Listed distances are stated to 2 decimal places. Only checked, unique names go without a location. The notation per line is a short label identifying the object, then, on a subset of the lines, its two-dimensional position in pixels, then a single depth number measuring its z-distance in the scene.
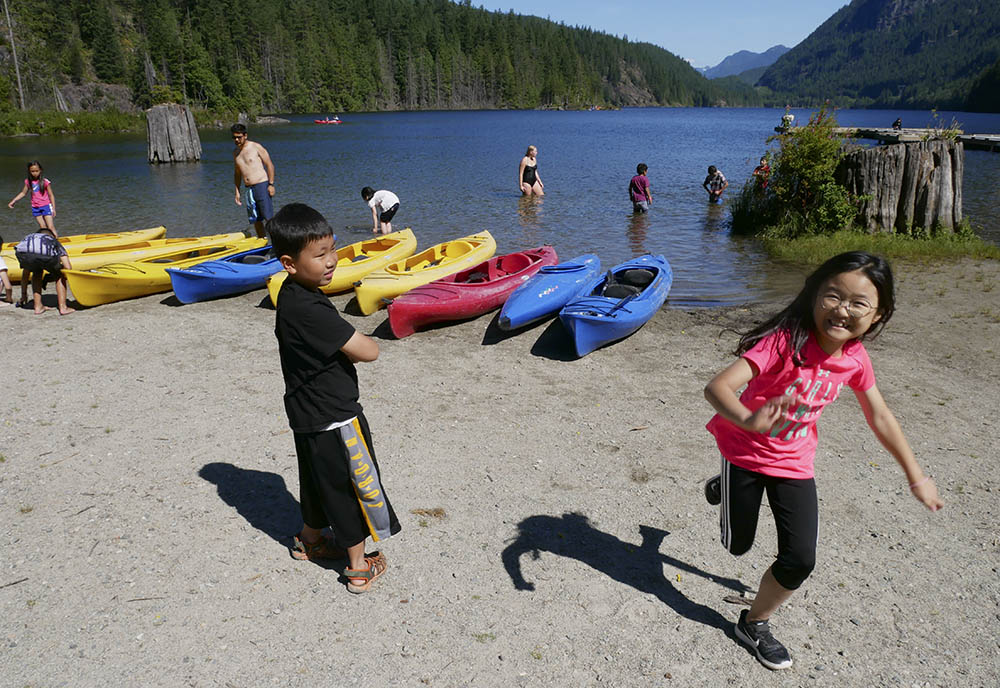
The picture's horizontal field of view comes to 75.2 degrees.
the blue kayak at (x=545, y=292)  8.34
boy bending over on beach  9.09
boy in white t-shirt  15.07
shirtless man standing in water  12.02
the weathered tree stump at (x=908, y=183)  12.76
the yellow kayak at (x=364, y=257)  10.47
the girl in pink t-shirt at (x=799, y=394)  2.69
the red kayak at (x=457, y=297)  8.50
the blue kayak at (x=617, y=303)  7.68
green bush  13.27
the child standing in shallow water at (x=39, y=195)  12.77
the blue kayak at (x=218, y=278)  9.90
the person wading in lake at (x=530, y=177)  21.11
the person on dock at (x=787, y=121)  14.83
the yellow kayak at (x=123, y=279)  9.69
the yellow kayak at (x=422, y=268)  9.45
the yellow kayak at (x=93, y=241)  11.26
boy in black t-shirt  3.24
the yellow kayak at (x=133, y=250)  11.35
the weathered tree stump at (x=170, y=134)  36.41
